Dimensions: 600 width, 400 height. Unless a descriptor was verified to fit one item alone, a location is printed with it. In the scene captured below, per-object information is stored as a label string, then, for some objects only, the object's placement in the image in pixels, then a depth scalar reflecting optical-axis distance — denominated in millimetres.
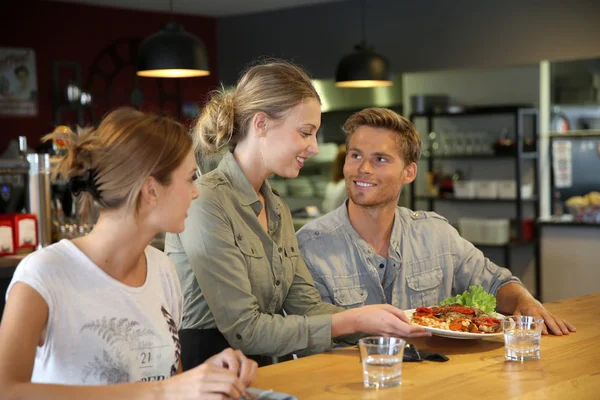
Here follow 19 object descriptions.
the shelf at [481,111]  7280
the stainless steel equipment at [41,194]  4293
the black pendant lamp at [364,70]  6449
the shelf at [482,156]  7320
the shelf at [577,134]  7082
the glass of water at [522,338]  2057
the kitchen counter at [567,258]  6758
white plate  2148
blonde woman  2182
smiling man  2793
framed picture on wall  8039
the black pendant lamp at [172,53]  5535
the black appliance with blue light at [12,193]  5266
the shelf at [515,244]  7293
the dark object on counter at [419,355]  2051
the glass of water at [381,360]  1788
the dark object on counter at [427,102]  7961
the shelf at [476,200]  7332
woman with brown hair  1633
